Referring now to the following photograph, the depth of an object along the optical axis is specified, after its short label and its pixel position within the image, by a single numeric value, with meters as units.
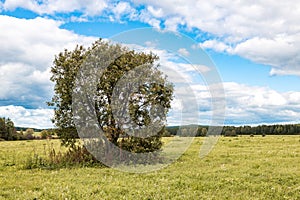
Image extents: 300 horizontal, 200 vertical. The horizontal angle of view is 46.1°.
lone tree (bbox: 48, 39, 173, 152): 21.69
